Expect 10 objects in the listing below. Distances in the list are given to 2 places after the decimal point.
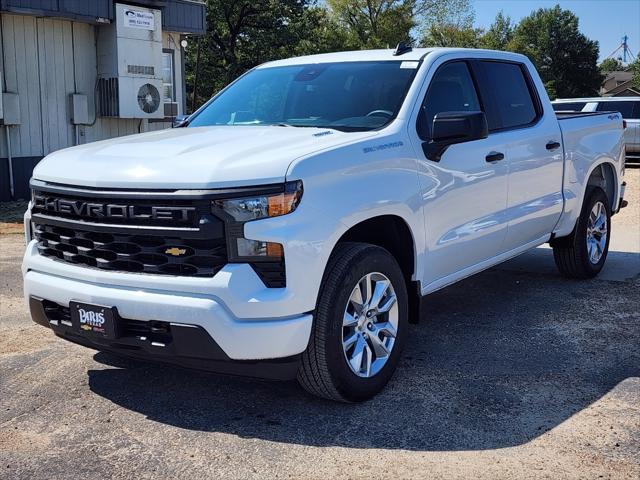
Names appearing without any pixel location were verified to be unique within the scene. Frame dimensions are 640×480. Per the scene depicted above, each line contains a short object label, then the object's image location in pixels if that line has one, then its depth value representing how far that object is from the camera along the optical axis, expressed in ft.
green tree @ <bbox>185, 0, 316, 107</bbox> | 121.60
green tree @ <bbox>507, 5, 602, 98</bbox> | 215.31
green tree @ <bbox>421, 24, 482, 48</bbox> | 186.70
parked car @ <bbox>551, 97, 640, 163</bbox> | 59.74
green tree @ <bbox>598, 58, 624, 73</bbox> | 380.11
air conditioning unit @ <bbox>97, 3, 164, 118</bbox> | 45.29
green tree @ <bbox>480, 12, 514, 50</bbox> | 220.02
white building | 41.42
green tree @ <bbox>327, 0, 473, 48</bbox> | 178.29
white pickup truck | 11.83
